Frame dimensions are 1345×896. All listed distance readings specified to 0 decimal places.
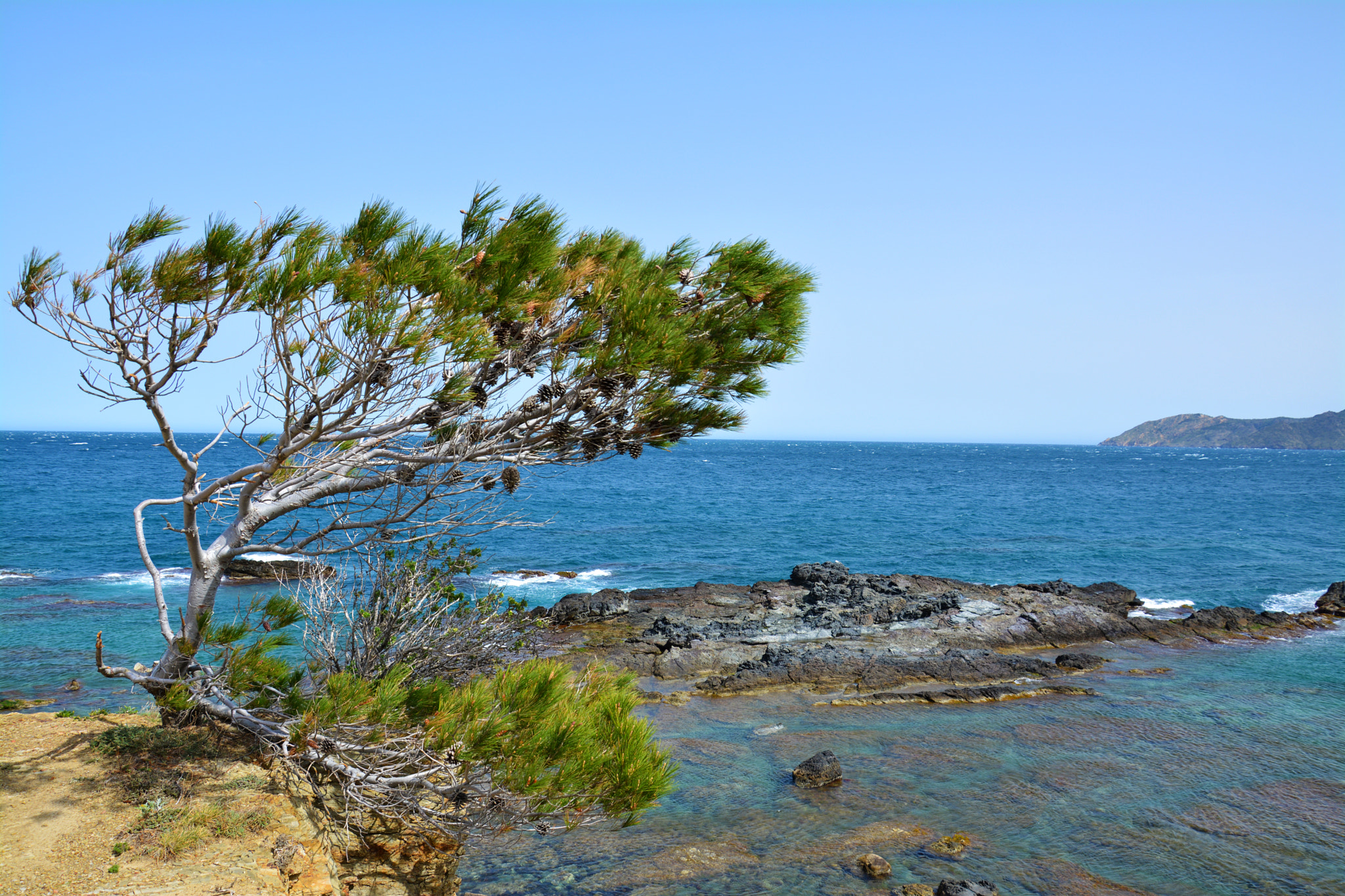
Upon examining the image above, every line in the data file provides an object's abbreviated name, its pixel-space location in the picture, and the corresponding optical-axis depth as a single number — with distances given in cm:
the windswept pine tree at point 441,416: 579
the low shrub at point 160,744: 715
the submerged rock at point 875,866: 944
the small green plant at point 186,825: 591
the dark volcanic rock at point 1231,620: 2289
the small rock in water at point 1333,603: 2508
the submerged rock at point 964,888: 870
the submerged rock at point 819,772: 1223
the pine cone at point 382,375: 599
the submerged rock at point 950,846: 1016
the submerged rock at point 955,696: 1656
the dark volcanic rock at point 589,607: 2236
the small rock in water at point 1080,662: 1889
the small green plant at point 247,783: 671
